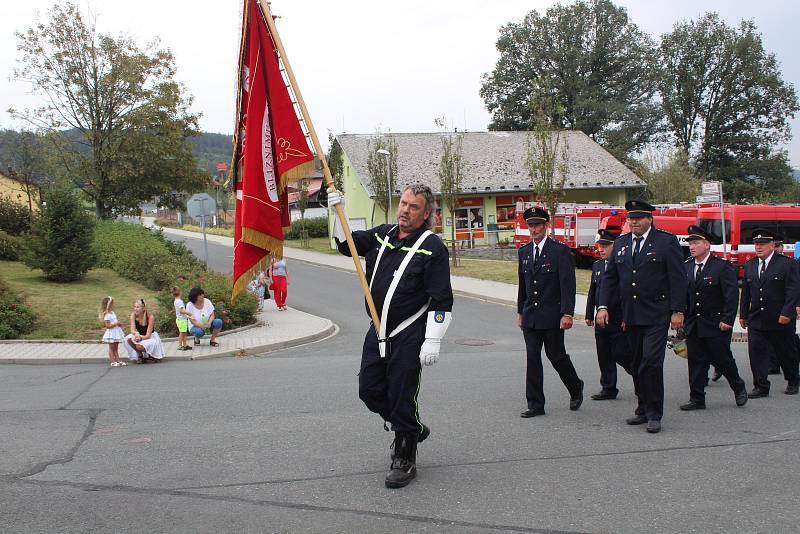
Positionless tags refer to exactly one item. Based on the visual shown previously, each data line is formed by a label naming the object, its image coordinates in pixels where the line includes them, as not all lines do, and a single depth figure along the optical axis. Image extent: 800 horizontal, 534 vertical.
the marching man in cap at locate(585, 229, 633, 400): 7.59
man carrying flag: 5.06
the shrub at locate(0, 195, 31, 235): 30.34
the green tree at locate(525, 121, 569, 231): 26.25
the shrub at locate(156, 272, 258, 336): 14.48
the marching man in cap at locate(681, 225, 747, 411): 7.56
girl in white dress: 11.45
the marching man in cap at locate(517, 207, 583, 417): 6.95
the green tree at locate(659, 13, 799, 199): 60.25
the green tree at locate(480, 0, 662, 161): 61.09
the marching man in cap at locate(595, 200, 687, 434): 6.50
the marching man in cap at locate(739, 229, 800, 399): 8.13
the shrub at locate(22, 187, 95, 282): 21.02
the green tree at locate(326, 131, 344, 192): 66.37
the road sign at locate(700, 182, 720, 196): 17.64
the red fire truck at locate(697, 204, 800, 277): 23.56
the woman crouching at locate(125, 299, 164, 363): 11.62
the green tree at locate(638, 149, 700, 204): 43.25
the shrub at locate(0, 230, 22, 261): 26.16
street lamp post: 35.47
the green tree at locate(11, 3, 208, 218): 32.12
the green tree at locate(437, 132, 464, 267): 29.97
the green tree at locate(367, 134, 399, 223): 37.75
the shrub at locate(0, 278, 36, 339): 13.89
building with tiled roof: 42.09
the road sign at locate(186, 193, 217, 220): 19.22
